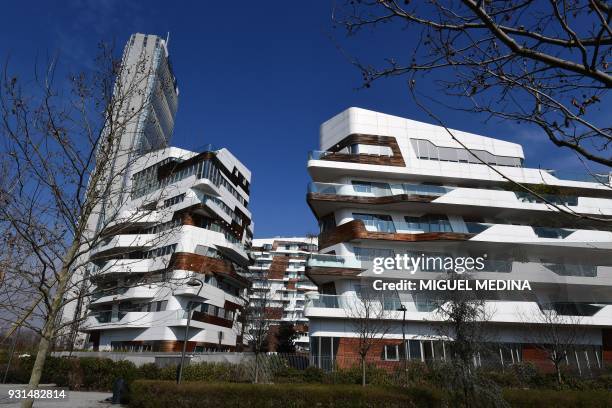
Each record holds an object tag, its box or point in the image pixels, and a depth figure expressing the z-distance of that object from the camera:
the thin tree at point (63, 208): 7.12
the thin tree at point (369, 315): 22.17
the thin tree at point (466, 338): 10.31
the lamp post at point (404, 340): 21.67
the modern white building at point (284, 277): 69.56
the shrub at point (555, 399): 12.24
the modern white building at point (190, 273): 32.53
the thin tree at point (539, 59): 3.43
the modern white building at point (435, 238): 24.41
